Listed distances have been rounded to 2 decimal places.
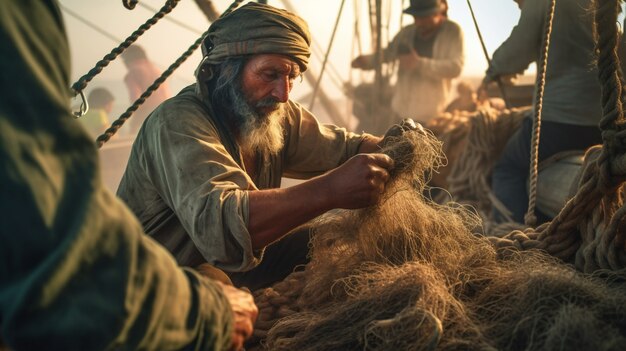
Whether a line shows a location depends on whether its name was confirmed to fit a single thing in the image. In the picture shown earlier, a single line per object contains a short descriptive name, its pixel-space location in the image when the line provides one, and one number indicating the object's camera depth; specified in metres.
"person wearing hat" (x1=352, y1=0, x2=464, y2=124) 5.94
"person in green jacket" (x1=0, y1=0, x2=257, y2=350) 0.74
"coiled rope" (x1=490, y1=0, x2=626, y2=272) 1.64
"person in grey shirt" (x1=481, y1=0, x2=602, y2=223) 3.20
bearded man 1.80
